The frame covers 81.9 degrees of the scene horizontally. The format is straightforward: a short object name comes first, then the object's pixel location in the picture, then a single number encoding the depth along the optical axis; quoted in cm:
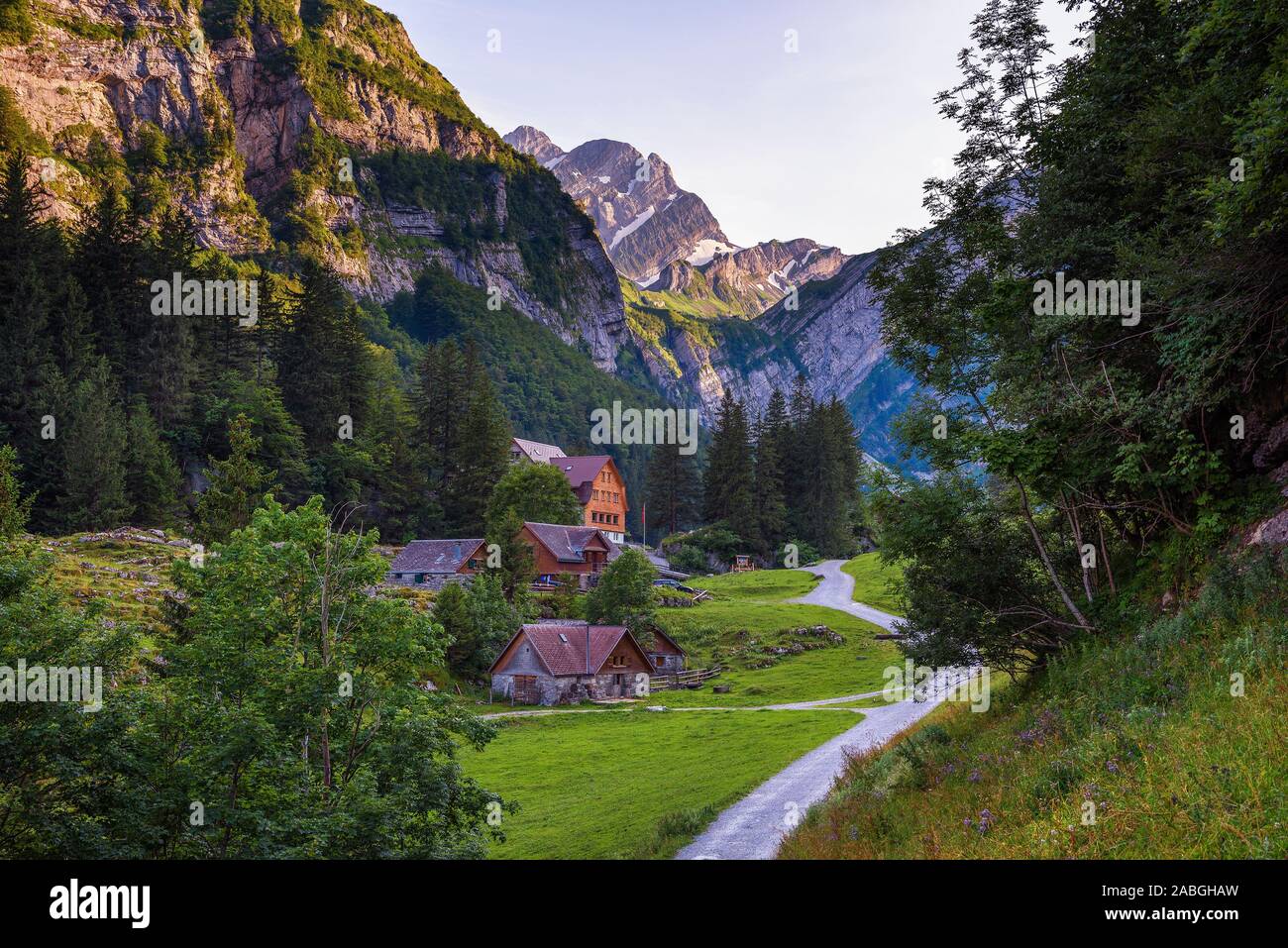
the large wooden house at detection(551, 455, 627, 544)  10669
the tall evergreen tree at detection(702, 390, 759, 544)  10312
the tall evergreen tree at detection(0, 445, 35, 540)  3378
